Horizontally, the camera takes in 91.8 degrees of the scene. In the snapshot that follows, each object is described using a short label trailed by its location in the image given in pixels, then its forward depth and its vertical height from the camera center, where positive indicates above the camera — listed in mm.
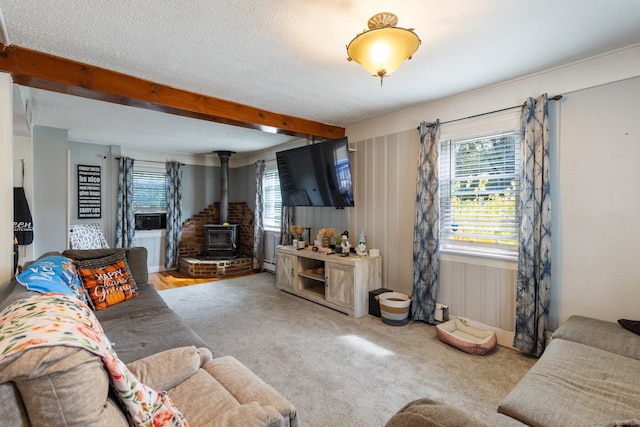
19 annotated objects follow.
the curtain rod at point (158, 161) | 5969 +983
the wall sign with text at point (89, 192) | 5035 +330
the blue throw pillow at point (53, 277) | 1875 -431
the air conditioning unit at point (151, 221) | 5914 -175
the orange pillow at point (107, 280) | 2555 -596
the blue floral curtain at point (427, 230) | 3230 -190
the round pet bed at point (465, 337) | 2637 -1130
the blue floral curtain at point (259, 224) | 6070 -245
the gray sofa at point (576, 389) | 1265 -831
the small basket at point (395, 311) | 3270 -1048
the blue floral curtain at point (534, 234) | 2506 -173
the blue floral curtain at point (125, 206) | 5426 +100
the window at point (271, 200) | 5864 +238
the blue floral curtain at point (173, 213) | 6098 -22
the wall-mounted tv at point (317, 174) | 3797 +501
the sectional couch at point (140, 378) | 728 -724
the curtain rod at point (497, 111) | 2505 +940
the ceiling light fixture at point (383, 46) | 1654 +929
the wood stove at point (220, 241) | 6176 -586
